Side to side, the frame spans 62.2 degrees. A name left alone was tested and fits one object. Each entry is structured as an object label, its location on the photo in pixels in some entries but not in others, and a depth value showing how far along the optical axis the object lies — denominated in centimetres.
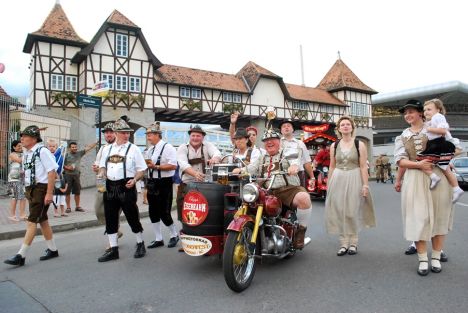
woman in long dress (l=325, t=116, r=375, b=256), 523
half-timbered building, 2305
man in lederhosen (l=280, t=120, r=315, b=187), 651
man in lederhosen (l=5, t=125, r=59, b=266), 518
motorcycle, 371
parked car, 1588
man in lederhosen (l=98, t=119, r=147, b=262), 527
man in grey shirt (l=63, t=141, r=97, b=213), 982
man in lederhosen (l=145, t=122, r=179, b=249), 586
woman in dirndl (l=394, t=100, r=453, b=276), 428
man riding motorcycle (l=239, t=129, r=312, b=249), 464
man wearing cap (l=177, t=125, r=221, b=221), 562
